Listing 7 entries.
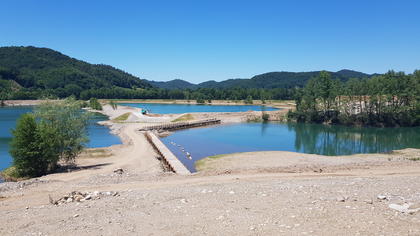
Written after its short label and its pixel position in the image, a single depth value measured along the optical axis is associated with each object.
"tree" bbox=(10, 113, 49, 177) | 32.22
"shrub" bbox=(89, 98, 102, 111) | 153.50
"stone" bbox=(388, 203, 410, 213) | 14.74
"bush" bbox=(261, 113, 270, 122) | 104.46
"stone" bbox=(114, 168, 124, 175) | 33.12
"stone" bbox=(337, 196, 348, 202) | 16.86
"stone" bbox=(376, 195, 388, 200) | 17.08
